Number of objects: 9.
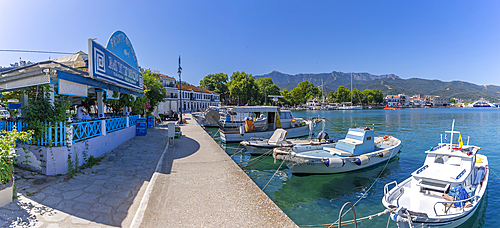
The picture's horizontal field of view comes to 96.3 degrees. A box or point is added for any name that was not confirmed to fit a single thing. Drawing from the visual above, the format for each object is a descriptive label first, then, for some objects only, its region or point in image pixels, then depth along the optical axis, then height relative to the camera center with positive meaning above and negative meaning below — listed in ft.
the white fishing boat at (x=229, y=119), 73.35 -4.24
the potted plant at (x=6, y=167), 15.24 -4.28
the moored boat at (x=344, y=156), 32.71 -7.47
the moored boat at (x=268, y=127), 59.82 -5.56
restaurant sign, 28.86 +6.33
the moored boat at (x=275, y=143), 43.93 -7.15
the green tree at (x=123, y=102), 47.80 +1.15
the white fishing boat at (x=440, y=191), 17.37 -7.90
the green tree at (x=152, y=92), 78.38 +5.37
